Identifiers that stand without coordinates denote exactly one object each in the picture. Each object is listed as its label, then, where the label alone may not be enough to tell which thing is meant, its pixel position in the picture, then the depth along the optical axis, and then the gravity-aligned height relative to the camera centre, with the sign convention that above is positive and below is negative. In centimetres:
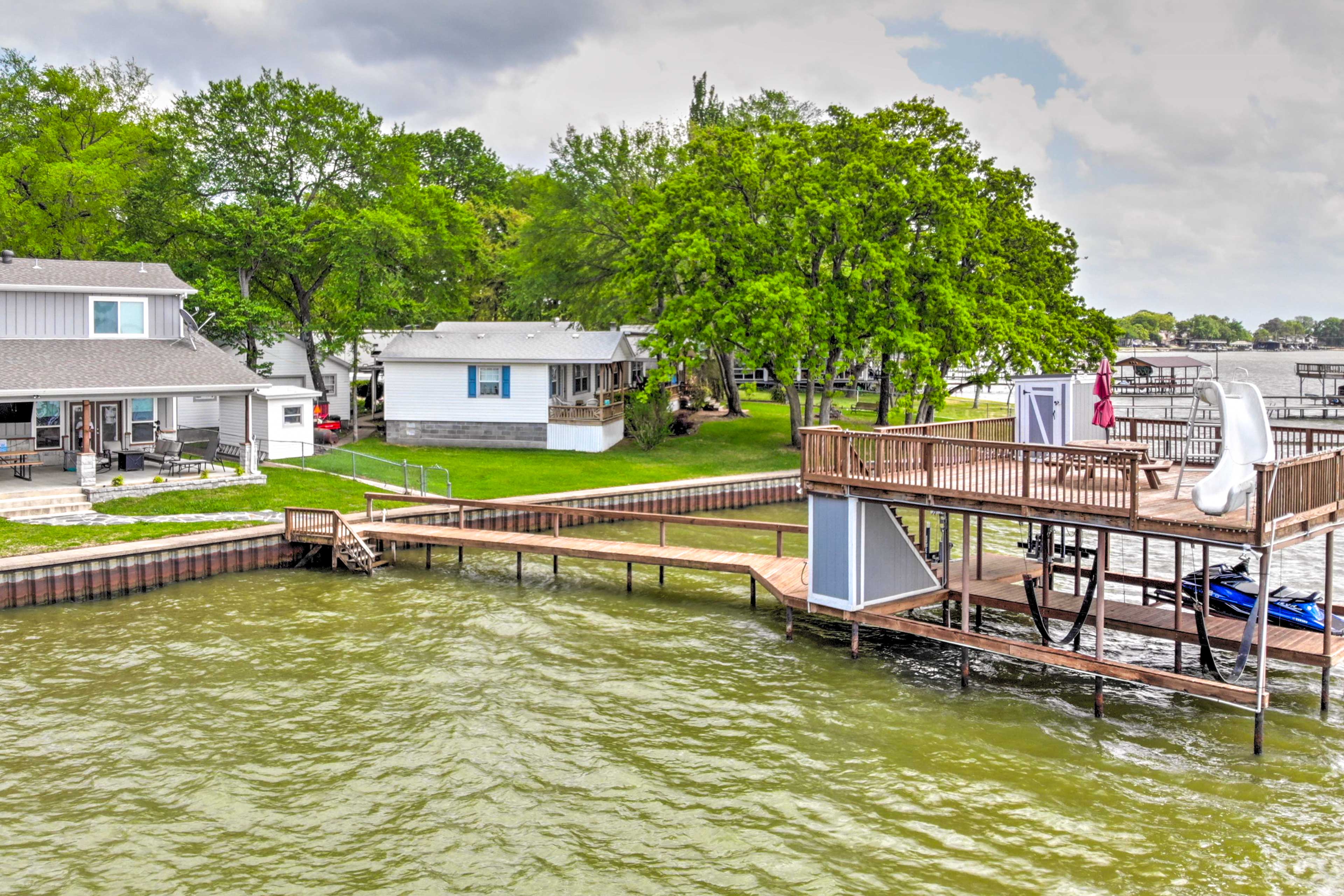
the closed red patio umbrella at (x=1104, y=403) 1697 -8
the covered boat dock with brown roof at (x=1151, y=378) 6400 +183
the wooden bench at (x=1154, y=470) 1512 -106
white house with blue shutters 4056 +28
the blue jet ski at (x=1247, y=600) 1598 -326
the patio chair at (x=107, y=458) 2991 -174
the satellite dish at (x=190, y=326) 3309 +243
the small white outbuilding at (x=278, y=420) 3456 -73
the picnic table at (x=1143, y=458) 1507 -90
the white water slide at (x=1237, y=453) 1313 -70
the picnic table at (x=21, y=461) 2766 -175
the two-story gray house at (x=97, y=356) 2877 +129
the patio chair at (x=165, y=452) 3084 -162
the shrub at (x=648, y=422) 4072 -95
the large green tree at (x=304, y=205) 4022 +806
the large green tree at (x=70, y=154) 4125 +1063
